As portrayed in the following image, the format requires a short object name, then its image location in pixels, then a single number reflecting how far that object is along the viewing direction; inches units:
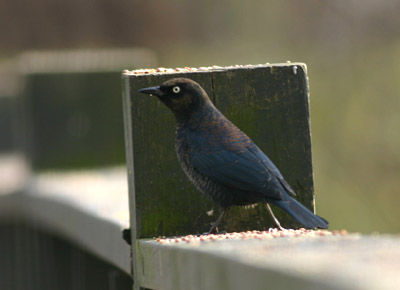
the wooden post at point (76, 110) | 685.9
